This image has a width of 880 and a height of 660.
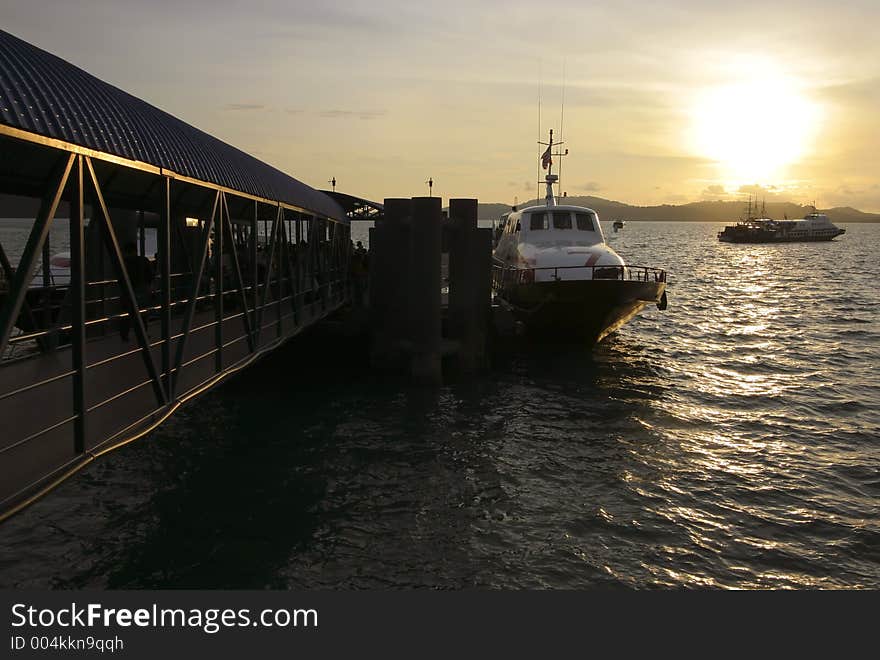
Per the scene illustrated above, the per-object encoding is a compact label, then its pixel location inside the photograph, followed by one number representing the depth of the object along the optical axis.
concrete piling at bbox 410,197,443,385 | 17.83
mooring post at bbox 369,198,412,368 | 18.23
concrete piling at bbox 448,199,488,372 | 19.00
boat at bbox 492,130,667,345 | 21.12
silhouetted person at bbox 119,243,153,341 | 14.44
